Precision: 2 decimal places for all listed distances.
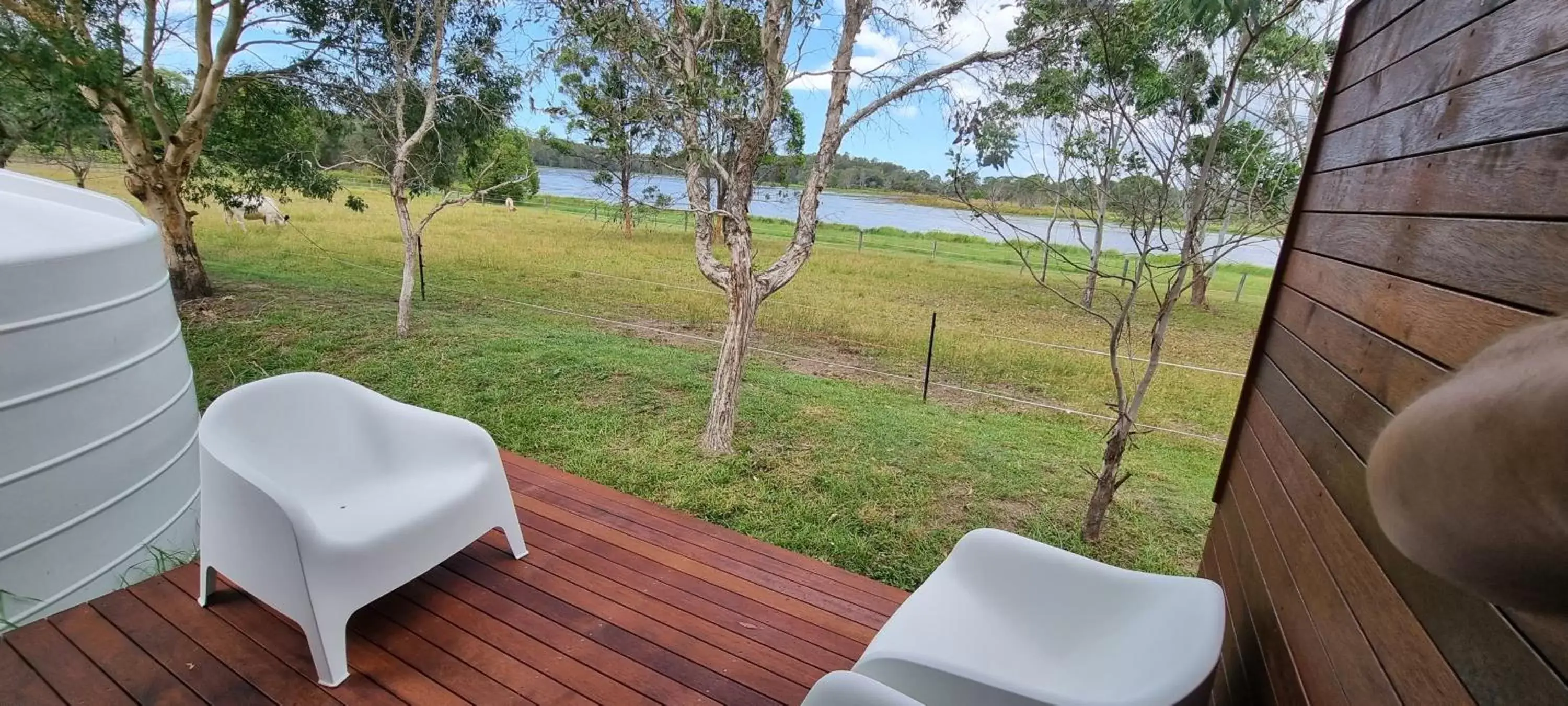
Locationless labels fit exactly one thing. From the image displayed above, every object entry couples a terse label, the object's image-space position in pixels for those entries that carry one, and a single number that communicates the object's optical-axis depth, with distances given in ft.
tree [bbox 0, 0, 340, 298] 15.64
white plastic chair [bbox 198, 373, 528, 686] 5.05
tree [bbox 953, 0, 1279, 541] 9.15
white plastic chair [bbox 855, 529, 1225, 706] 3.68
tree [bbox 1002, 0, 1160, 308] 9.50
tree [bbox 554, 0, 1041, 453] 10.79
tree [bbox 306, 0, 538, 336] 17.30
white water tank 6.11
